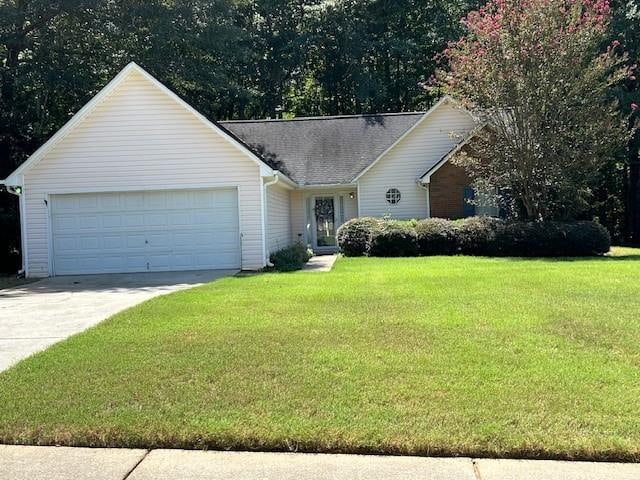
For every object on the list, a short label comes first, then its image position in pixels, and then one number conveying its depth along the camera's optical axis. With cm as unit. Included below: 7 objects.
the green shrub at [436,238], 1934
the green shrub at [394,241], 1916
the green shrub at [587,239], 1839
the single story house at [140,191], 1700
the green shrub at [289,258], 1712
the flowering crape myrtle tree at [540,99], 1859
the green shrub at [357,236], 1964
